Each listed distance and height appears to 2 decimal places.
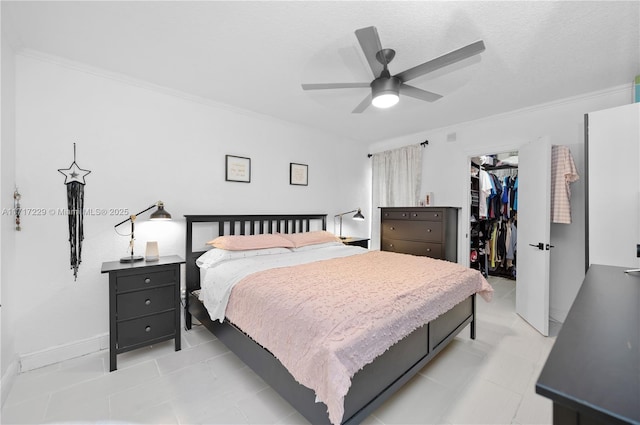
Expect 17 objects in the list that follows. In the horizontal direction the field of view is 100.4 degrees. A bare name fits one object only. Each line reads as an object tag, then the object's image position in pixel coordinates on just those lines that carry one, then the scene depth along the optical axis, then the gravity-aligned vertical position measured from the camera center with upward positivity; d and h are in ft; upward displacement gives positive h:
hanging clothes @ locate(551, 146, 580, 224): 9.42 +1.09
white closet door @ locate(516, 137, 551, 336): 9.14 -0.79
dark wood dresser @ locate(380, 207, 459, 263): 12.59 -1.03
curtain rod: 14.36 +3.65
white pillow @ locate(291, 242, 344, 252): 10.87 -1.54
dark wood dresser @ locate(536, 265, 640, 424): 1.63 -1.15
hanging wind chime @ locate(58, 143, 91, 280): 7.73 +0.07
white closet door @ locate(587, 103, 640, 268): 7.05 +0.70
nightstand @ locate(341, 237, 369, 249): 13.56 -1.62
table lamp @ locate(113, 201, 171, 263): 8.07 -0.30
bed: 4.63 -3.15
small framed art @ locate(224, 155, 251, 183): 10.91 +1.74
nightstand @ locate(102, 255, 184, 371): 7.13 -2.67
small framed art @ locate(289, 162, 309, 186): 13.08 +1.81
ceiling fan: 5.17 +3.15
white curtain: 14.90 +1.82
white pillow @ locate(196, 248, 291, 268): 8.79 -1.56
